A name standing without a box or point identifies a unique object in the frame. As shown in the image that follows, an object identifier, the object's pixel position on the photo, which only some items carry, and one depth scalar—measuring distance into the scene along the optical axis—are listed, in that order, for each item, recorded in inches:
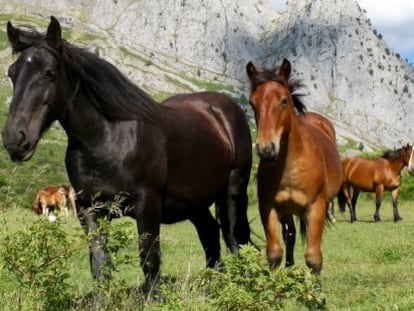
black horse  336.8
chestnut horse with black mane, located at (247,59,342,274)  422.9
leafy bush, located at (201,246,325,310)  266.5
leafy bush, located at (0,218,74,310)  260.7
